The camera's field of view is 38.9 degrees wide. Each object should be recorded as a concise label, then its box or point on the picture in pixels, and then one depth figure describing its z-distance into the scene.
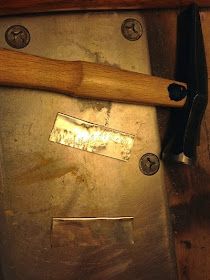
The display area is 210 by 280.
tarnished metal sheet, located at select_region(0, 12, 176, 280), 0.19
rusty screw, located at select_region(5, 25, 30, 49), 0.20
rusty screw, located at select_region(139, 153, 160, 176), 0.21
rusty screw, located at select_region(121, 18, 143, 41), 0.21
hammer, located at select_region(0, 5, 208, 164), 0.18
